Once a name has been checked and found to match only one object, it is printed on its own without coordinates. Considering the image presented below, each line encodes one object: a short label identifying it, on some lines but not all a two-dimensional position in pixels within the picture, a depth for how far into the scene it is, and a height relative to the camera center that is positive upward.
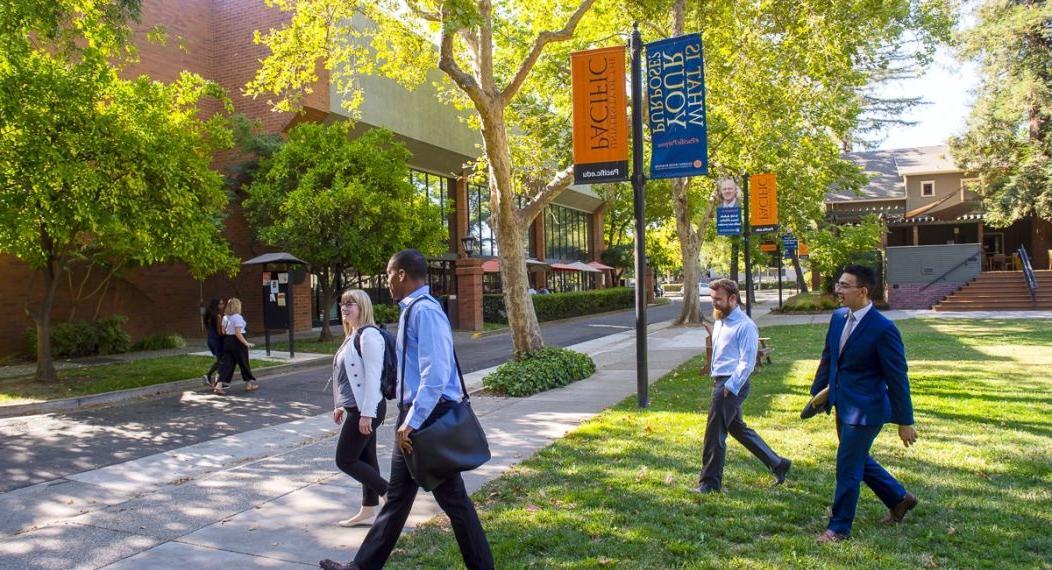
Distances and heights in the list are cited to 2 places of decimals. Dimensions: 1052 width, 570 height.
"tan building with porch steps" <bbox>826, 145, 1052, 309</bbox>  29.67 +2.40
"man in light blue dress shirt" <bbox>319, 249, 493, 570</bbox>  3.69 -0.54
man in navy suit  4.19 -0.63
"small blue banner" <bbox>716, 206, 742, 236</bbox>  17.55 +1.53
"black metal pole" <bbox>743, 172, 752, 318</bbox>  15.38 +0.74
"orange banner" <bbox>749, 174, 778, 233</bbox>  18.70 +2.01
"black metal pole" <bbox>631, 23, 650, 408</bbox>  9.41 +0.68
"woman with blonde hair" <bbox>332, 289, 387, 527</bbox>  4.65 -0.66
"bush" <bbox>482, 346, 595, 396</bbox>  10.99 -1.31
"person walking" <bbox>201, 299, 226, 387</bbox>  12.23 -0.45
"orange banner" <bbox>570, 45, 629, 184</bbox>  9.87 +2.31
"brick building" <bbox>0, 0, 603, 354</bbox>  20.16 +5.75
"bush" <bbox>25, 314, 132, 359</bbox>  17.39 -0.84
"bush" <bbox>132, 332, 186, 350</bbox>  19.47 -1.09
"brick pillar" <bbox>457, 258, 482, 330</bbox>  26.64 -0.07
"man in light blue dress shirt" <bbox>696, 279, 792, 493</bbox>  5.31 -0.78
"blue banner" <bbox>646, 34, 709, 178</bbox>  9.45 +2.30
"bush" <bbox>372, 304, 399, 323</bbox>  25.39 -0.62
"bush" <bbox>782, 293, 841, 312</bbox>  31.44 -0.99
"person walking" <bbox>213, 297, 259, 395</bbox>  11.72 -0.82
